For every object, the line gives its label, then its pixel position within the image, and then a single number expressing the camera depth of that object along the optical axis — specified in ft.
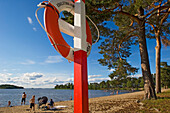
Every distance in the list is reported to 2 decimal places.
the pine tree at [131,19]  20.96
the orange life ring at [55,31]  7.96
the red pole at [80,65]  7.89
